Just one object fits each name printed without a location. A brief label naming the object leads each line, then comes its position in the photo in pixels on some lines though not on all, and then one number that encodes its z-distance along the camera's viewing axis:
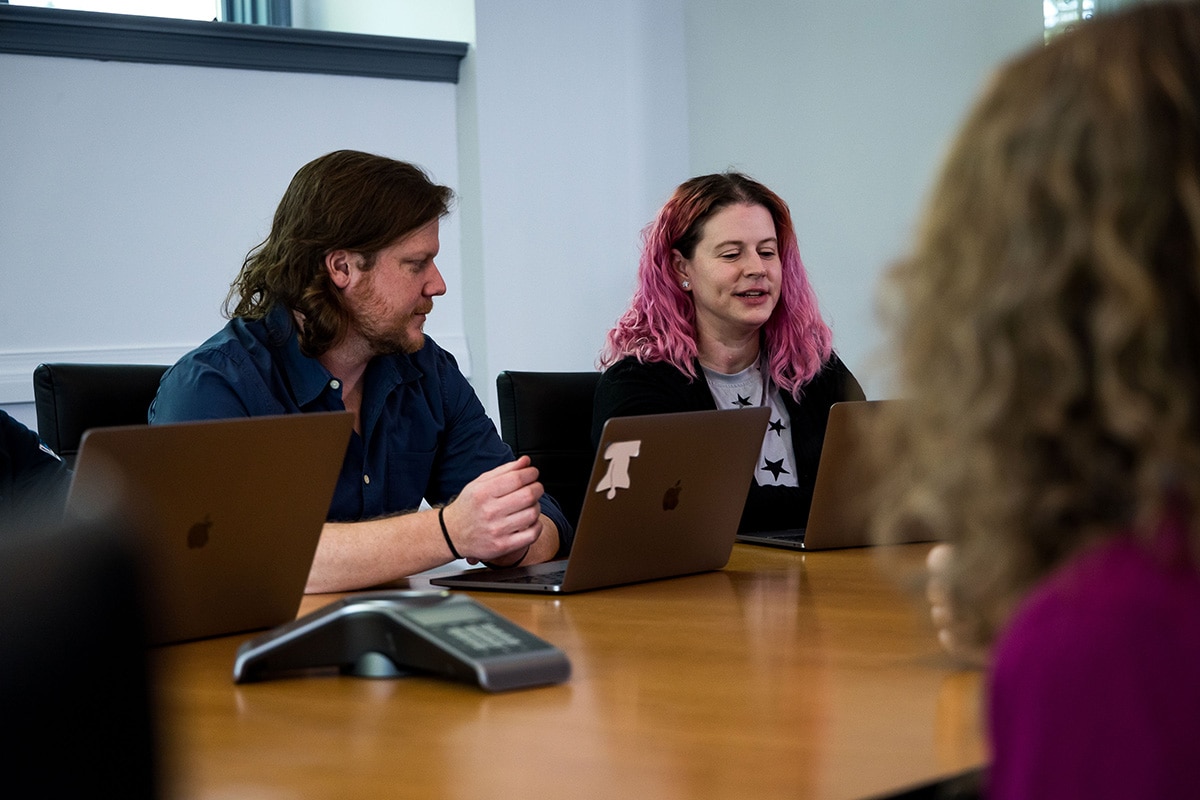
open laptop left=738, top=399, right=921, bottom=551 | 3.27
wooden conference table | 2.34
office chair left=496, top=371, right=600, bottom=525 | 3.96
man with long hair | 3.47
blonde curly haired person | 1.38
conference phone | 2.60
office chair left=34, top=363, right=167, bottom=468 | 3.56
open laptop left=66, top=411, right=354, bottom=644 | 2.73
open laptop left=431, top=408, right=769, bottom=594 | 3.05
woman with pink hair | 4.02
